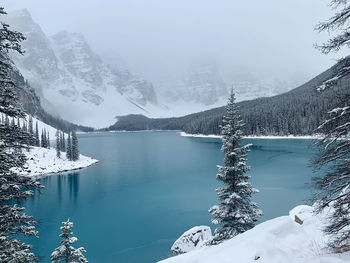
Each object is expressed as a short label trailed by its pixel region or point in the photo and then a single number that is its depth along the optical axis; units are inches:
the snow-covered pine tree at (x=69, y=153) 3507.1
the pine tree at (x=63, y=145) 4269.2
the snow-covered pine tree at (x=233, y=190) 774.5
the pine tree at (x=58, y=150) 3617.1
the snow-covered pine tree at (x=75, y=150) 3489.2
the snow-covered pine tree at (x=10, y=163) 397.4
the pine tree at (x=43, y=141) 4147.4
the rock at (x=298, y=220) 605.5
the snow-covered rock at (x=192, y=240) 936.3
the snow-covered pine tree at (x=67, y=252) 647.1
